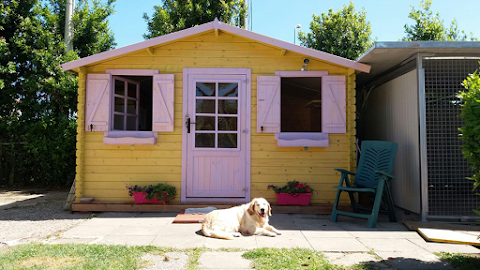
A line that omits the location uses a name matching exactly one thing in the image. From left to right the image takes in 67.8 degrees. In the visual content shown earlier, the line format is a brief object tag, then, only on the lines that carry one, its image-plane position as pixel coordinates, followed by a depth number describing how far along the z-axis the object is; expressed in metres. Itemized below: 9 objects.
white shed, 4.73
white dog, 3.91
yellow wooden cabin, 5.47
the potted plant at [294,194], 5.30
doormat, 4.60
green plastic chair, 4.50
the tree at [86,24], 9.76
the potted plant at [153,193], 5.26
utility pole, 9.46
